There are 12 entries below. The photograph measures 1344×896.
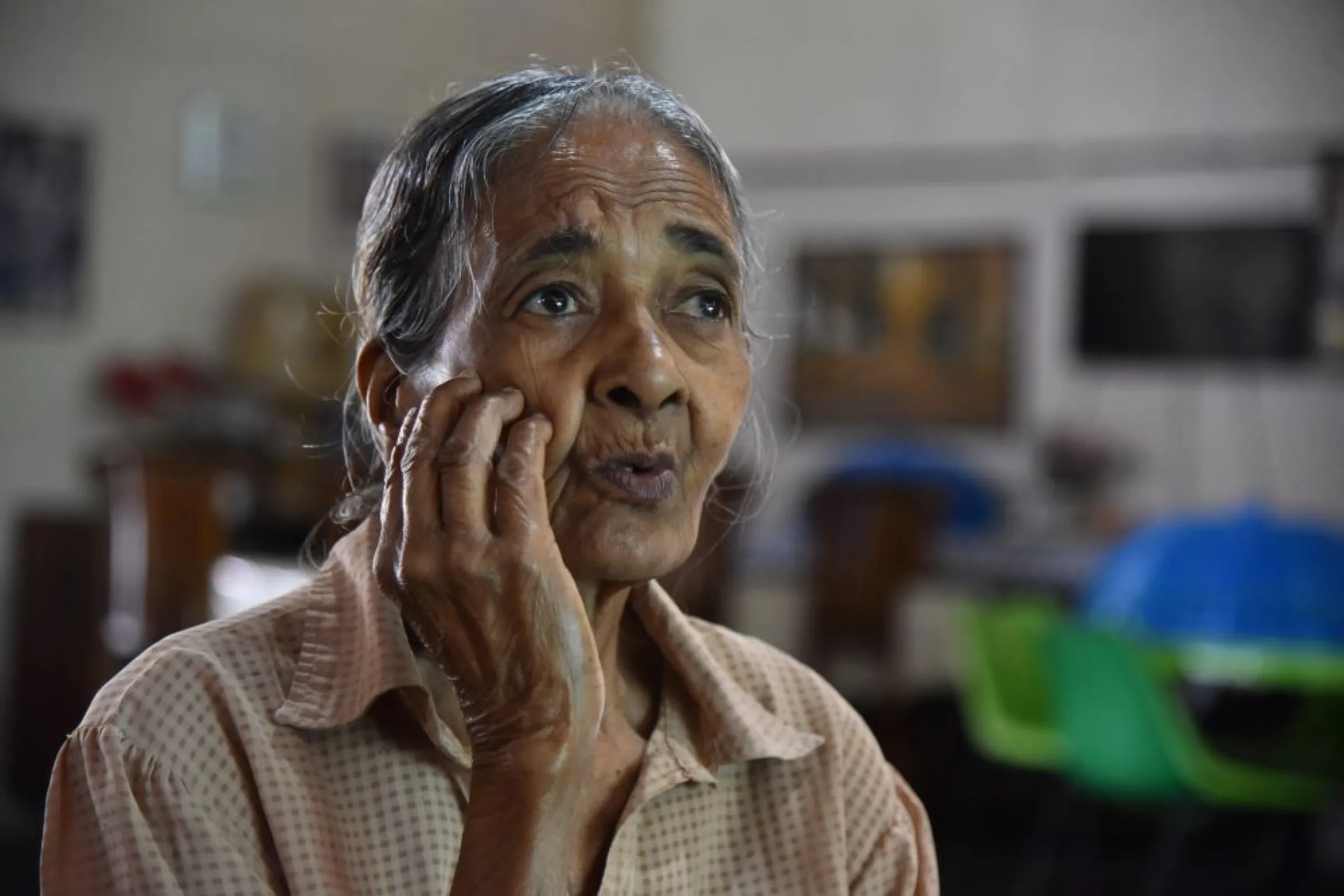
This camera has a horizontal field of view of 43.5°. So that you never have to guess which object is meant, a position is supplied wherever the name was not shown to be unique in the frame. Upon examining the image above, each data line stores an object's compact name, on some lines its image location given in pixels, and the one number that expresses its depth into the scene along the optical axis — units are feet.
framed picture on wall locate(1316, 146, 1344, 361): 23.84
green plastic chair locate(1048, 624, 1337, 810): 13.09
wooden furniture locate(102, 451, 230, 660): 9.66
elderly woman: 3.51
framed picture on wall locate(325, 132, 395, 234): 23.62
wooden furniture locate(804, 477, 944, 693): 19.98
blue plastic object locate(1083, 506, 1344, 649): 12.63
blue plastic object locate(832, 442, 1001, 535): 25.20
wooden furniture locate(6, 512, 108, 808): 17.95
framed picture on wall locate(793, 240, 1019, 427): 26.58
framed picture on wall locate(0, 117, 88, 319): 19.69
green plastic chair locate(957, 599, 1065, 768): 15.02
